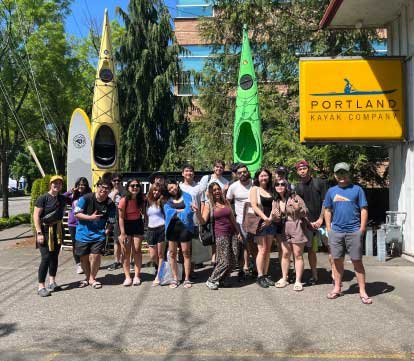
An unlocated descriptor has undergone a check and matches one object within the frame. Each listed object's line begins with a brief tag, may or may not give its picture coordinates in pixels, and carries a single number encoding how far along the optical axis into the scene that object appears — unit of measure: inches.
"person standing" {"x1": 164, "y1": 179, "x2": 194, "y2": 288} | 260.8
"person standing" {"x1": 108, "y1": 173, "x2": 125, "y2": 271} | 311.3
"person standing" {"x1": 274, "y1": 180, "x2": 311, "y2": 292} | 252.1
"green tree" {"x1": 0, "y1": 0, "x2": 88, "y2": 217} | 637.9
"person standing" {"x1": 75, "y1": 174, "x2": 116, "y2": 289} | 260.7
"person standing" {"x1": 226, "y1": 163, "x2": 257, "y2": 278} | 269.1
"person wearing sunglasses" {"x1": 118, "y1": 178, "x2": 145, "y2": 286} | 265.4
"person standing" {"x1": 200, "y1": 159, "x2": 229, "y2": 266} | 278.7
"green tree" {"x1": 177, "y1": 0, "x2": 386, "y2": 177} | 517.7
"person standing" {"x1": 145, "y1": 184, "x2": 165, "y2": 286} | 266.4
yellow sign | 359.3
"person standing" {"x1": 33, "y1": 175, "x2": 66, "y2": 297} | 252.7
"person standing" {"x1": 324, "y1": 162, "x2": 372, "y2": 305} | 227.9
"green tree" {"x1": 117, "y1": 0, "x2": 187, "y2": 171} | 755.4
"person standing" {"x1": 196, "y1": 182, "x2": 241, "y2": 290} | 255.9
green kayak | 442.0
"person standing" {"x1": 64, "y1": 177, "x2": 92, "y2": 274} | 280.8
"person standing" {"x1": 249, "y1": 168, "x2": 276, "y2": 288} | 257.1
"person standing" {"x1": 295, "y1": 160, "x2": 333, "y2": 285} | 255.3
